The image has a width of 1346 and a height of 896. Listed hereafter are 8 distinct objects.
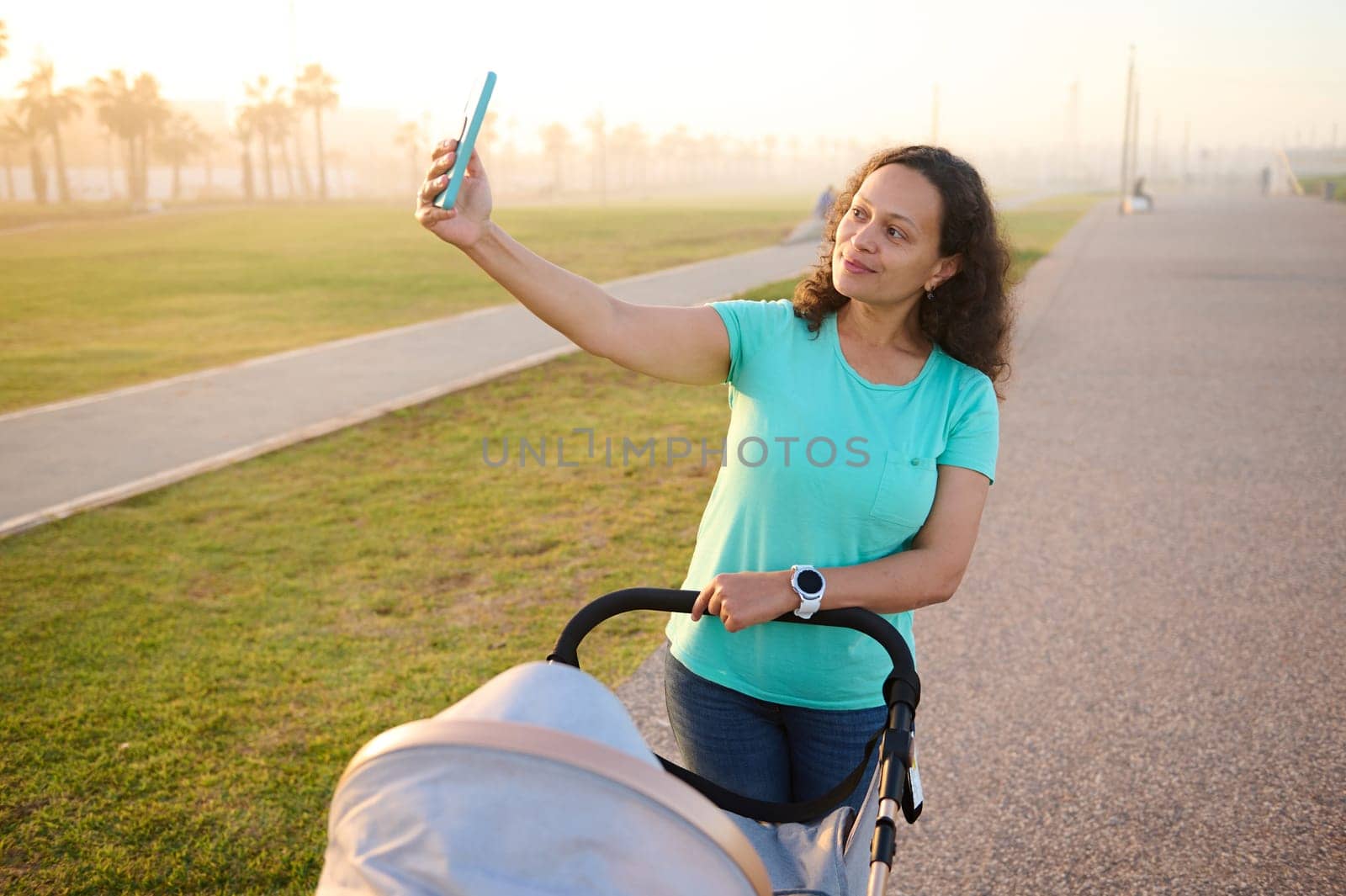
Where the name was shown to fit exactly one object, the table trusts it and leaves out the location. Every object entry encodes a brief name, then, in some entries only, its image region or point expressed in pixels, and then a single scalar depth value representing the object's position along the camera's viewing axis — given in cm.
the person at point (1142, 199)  4862
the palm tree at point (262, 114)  6738
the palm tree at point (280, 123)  6881
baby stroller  108
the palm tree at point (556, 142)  14312
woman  192
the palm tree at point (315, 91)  8225
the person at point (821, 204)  2850
